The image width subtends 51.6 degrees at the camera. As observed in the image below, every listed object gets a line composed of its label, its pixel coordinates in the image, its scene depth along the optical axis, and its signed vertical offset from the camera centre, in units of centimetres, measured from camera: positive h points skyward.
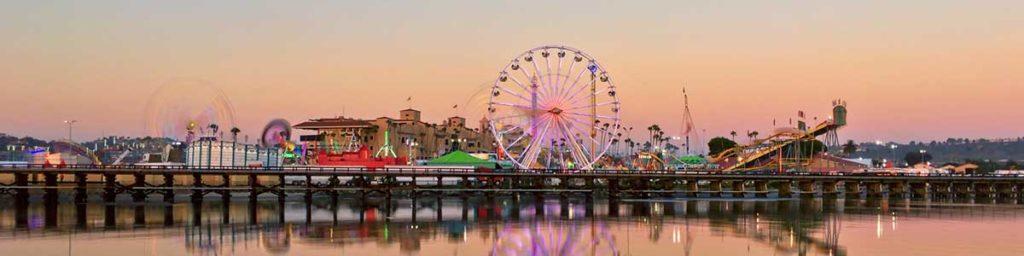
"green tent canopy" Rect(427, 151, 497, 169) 12242 -40
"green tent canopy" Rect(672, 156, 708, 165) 17388 -32
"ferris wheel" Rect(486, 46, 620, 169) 9762 +371
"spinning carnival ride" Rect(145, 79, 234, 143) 11375 +294
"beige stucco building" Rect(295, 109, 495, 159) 17875 +410
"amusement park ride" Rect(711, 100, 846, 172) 12006 +136
